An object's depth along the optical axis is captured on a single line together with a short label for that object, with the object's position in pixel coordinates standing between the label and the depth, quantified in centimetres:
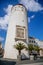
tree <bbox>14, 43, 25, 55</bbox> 587
